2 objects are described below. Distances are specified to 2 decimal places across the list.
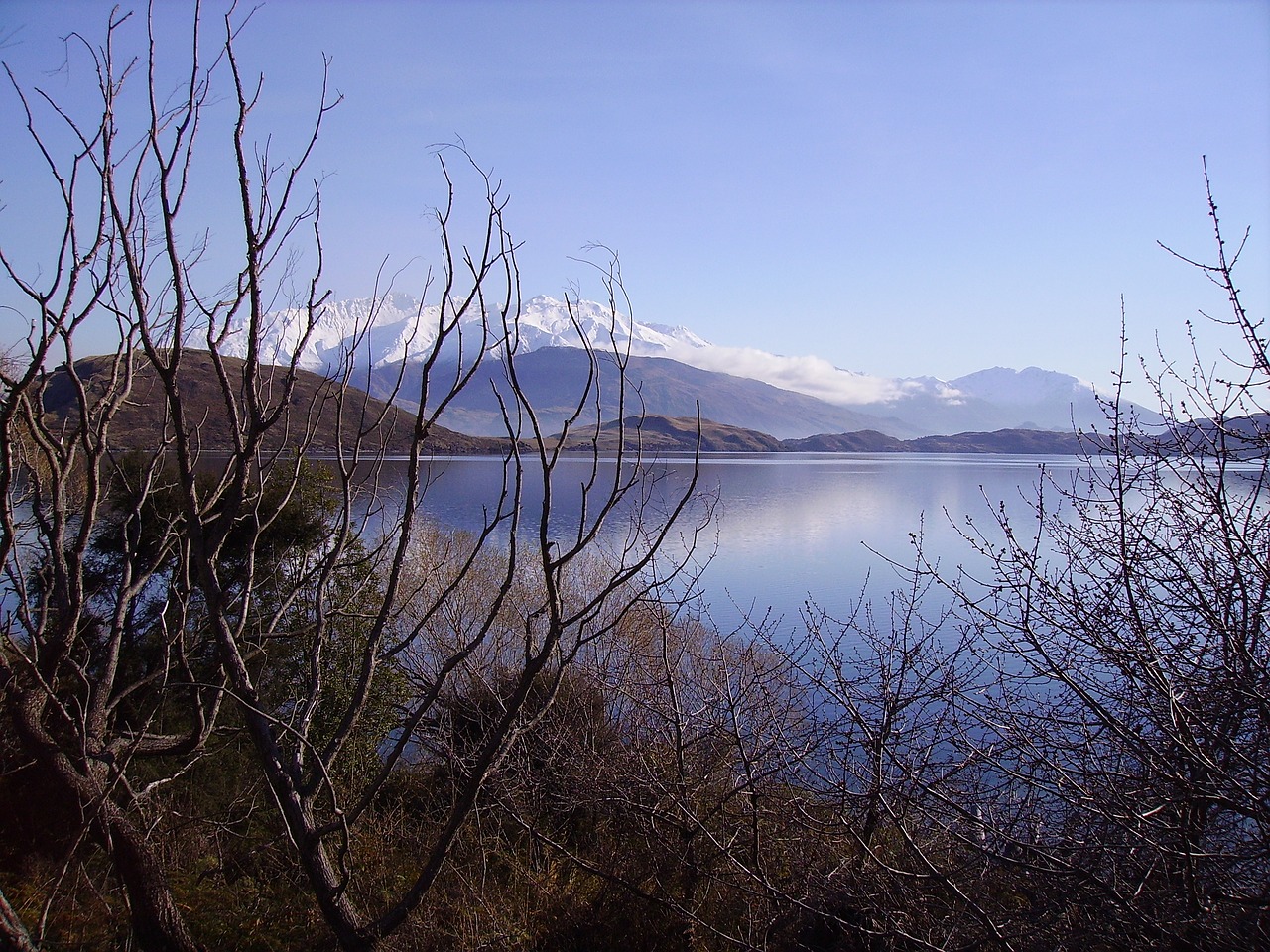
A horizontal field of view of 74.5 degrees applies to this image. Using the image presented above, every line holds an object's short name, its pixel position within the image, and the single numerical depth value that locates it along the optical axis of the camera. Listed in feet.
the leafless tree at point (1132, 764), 10.54
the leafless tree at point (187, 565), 8.75
